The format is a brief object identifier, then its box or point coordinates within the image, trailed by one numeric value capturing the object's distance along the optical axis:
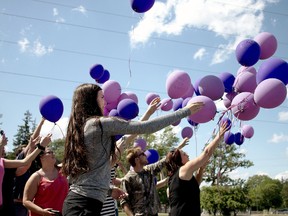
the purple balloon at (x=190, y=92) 5.90
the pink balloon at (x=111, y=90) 7.14
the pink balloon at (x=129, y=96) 7.37
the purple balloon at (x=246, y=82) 5.42
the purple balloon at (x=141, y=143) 7.99
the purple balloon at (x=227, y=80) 5.86
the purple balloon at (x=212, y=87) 5.21
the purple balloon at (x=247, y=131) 7.29
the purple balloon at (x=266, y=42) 5.63
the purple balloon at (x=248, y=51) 5.18
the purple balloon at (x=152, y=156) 7.02
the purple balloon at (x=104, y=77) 7.79
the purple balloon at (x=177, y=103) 6.67
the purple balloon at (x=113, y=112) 6.66
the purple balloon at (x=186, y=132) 7.39
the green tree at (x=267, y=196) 80.50
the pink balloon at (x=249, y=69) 5.68
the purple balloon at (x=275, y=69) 4.79
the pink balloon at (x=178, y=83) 5.51
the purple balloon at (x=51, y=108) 5.95
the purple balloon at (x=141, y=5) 5.46
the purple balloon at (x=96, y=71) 7.51
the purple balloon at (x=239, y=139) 7.28
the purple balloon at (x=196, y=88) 5.84
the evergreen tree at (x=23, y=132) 47.66
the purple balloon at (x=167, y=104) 6.47
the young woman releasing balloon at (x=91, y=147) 1.97
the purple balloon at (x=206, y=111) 4.79
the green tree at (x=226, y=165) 38.25
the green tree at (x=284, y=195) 82.69
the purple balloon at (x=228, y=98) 5.81
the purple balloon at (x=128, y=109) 6.27
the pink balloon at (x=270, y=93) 4.54
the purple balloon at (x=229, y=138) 7.12
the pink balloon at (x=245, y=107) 5.00
